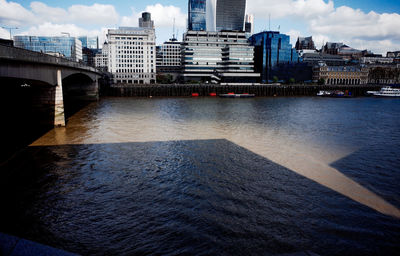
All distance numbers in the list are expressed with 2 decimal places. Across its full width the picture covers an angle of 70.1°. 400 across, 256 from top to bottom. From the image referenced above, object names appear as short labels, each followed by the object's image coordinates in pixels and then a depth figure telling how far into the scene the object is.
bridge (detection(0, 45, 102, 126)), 22.85
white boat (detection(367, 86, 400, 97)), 114.41
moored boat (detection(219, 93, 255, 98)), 96.72
